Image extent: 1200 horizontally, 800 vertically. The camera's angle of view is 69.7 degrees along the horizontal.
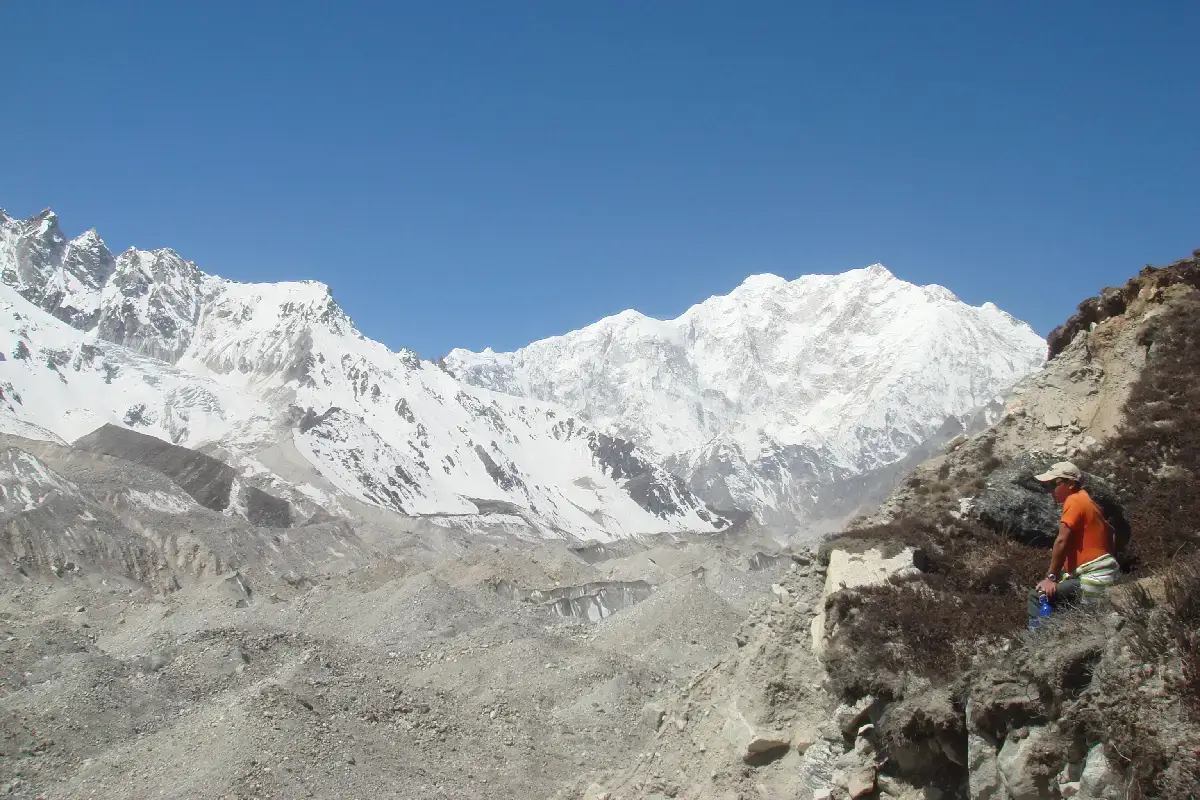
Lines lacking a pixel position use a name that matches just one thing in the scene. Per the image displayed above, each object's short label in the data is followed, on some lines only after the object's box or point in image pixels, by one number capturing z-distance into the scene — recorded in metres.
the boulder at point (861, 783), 9.70
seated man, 8.56
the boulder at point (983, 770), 7.95
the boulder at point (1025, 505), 12.16
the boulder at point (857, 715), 10.13
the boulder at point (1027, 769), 7.42
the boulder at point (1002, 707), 7.79
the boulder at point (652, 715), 18.64
